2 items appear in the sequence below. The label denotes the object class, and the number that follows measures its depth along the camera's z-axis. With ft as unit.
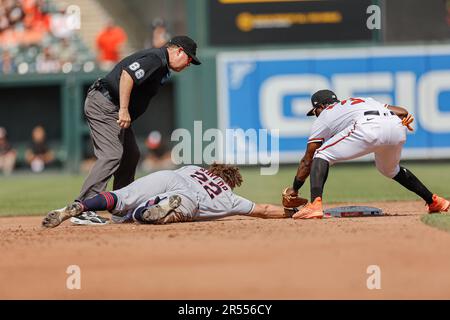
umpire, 51.24
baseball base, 54.29
